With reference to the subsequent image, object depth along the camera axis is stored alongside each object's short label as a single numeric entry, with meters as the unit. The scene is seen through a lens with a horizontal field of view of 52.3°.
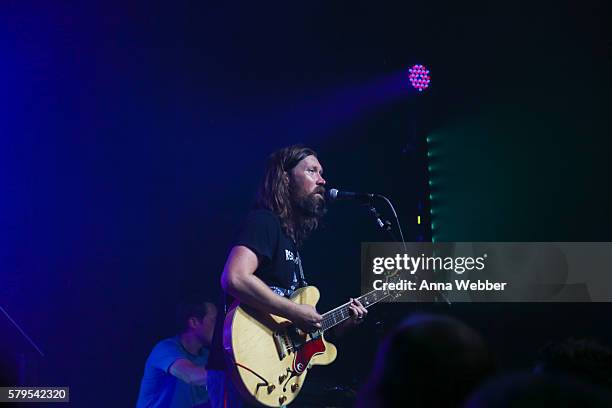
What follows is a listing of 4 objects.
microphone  3.80
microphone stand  3.90
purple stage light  6.41
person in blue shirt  4.44
